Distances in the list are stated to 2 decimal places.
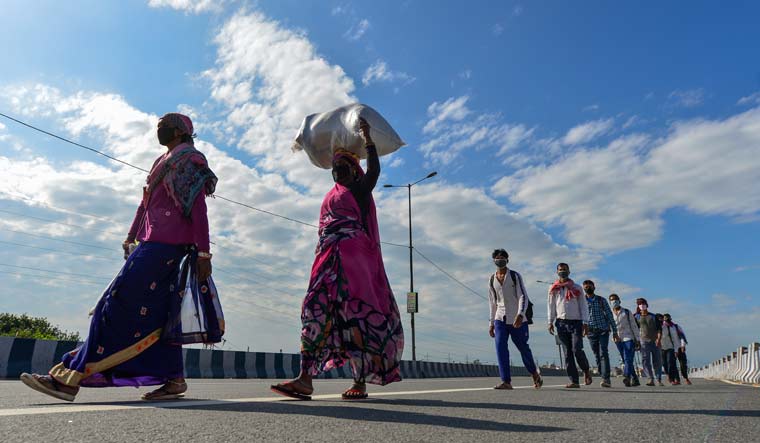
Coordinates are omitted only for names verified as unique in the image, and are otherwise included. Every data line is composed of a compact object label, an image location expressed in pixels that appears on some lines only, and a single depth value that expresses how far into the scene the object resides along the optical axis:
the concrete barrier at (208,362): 9.98
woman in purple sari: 3.90
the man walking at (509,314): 8.16
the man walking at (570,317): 9.66
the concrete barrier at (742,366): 18.92
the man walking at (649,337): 13.55
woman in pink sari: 4.55
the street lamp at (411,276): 31.92
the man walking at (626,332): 12.30
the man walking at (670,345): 14.46
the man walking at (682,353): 15.36
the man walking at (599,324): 11.09
